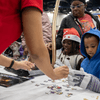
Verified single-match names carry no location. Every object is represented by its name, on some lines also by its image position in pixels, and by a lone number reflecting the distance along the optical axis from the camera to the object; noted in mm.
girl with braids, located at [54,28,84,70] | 1280
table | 680
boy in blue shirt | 771
